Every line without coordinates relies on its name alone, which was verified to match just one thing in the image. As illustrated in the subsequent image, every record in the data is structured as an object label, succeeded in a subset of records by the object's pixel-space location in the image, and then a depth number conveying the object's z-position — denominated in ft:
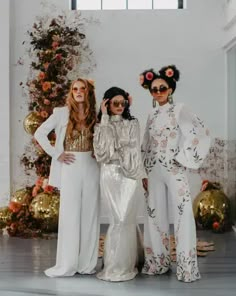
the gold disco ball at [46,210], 22.24
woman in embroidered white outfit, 15.17
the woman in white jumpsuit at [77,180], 15.55
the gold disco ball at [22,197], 23.22
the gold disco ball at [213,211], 22.70
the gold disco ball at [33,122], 23.02
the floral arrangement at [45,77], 22.85
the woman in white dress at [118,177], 15.06
